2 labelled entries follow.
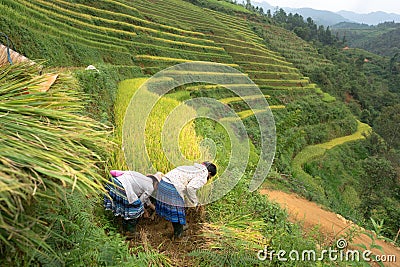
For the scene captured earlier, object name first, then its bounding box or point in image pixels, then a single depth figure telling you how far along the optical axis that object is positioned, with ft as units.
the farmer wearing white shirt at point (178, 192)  8.20
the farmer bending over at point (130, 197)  7.68
